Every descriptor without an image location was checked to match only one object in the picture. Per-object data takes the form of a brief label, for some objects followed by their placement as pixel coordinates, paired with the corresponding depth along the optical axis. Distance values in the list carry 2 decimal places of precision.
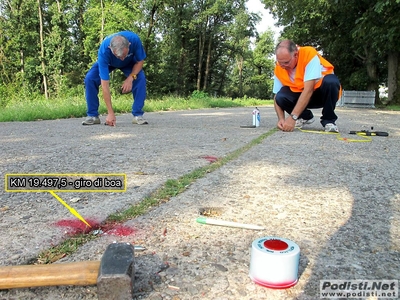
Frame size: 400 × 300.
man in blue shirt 3.80
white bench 15.46
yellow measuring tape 3.00
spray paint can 4.16
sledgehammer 0.71
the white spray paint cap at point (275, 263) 0.77
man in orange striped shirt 3.17
